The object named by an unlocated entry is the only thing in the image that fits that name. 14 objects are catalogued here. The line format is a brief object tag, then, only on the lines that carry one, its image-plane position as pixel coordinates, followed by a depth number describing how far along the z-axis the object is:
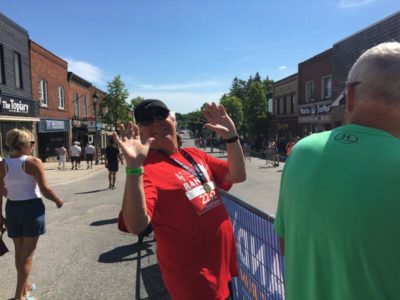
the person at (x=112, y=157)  11.64
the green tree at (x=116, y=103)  31.33
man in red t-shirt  2.06
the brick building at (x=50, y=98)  22.47
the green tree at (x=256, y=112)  42.12
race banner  2.64
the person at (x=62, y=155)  20.23
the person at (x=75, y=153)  20.37
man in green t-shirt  1.15
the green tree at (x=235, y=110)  50.00
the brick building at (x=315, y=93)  26.28
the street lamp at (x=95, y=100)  23.09
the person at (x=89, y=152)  20.81
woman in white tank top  3.75
